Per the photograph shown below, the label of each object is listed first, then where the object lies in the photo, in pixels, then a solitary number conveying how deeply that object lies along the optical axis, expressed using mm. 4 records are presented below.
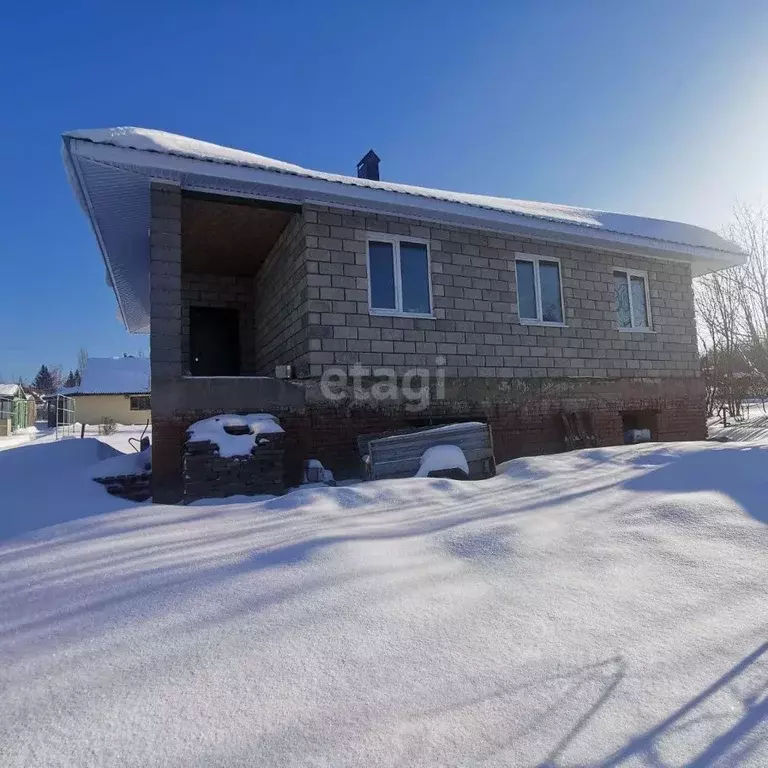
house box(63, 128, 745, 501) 6688
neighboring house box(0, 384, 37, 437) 28797
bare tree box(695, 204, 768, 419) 17094
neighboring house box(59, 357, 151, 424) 35125
